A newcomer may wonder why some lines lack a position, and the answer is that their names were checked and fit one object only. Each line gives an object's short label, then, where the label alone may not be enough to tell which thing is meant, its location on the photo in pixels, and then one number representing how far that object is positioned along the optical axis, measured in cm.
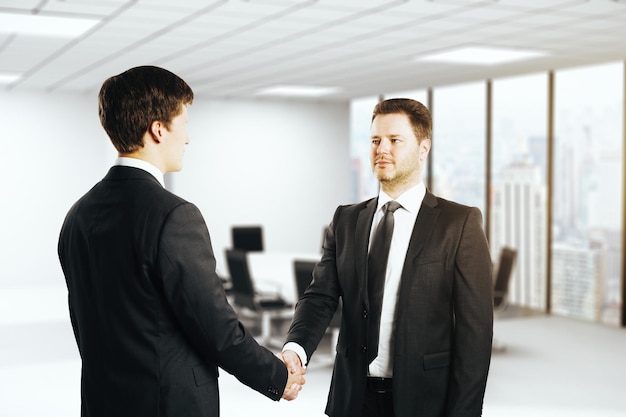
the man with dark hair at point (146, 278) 177
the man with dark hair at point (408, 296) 213
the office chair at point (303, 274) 636
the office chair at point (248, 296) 688
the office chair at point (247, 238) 992
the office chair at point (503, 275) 697
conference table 731
